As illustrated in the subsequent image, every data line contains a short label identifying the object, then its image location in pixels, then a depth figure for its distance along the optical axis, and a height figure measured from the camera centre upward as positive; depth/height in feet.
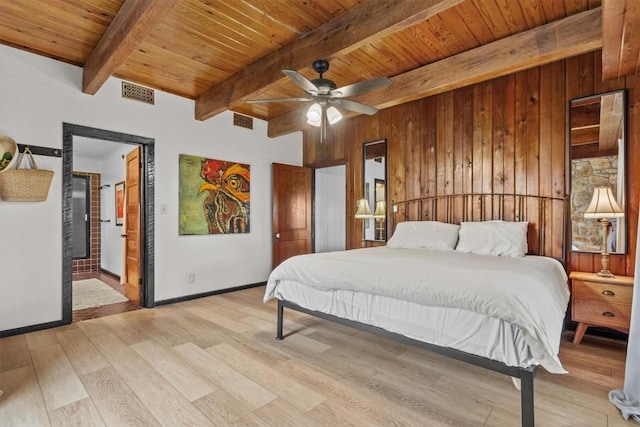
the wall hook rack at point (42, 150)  10.37 +2.22
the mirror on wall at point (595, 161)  10.02 +1.60
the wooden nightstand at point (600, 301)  8.88 -2.67
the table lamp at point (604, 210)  9.49 -0.01
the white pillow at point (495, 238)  10.60 -0.97
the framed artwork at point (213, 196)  14.51 +0.87
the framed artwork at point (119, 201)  19.34 +0.86
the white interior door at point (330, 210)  23.24 +0.19
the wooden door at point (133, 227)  13.69 -0.55
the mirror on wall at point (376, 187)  15.88 +1.30
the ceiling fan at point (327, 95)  8.86 +3.57
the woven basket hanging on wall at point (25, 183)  9.92 +1.06
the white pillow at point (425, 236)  12.05 -0.96
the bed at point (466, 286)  5.70 -1.68
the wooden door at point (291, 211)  17.74 +0.11
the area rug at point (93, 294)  13.93 -3.89
